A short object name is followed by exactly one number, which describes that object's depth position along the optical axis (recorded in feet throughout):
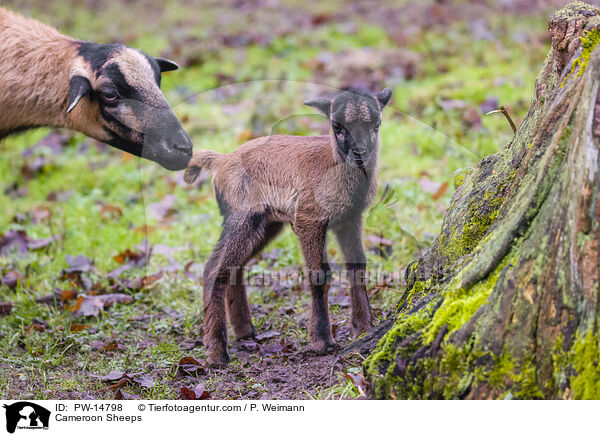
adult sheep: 30.73
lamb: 25.84
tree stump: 16.62
